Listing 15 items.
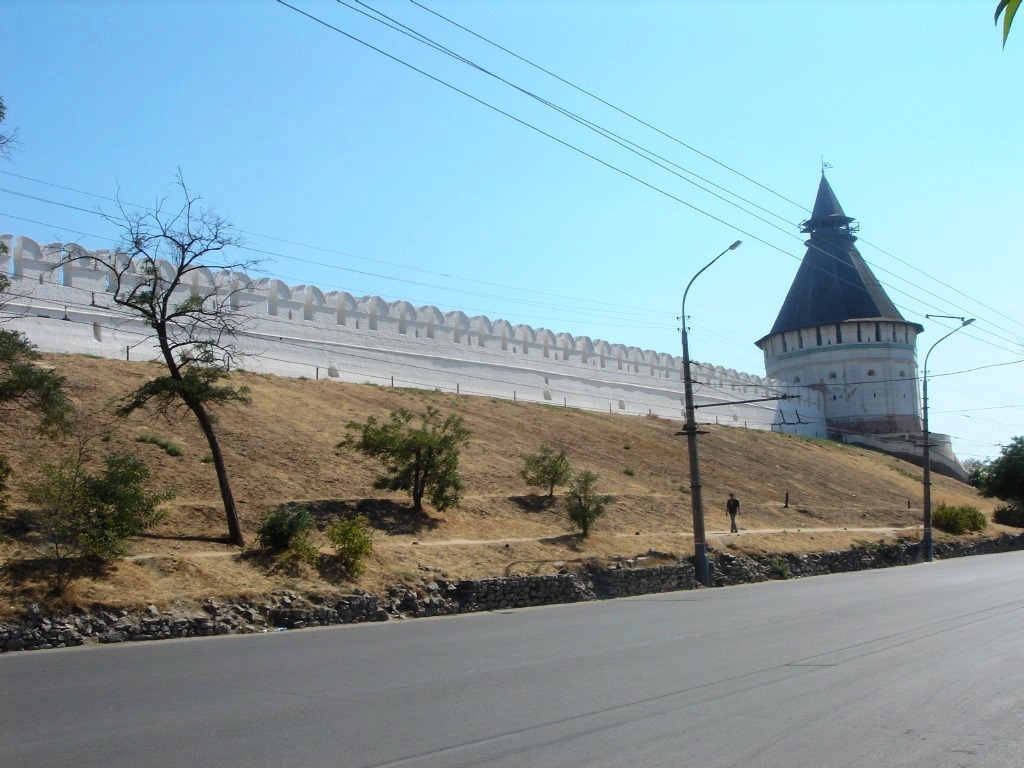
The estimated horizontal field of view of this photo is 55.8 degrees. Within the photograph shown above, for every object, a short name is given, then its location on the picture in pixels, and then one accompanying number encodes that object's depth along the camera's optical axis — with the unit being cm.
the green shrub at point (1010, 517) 4769
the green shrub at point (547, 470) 2653
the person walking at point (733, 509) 2936
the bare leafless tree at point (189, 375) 1739
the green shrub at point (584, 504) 2369
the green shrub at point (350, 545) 1764
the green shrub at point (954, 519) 3994
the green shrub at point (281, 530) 1733
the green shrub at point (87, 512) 1433
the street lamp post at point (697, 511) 2303
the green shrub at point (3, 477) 1492
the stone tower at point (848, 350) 6247
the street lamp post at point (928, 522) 3319
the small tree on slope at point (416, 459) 2255
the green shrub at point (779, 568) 2634
